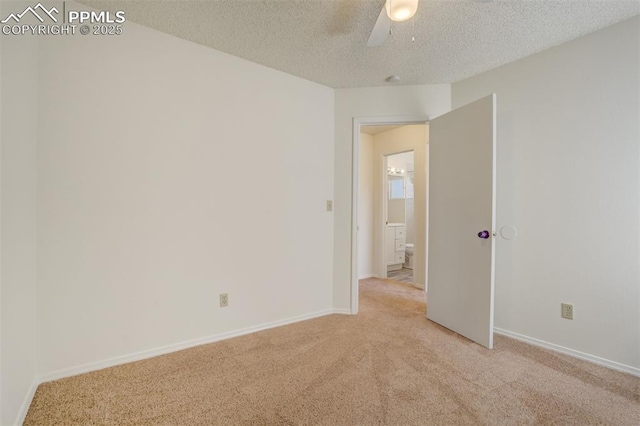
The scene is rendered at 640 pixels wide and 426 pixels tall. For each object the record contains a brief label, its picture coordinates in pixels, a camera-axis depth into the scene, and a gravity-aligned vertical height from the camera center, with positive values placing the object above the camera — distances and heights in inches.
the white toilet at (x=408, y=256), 212.9 -37.9
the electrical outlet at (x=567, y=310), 83.6 -31.4
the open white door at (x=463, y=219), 86.4 -4.0
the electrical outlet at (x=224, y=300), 91.4 -31.0
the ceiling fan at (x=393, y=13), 50.3 +37.5
